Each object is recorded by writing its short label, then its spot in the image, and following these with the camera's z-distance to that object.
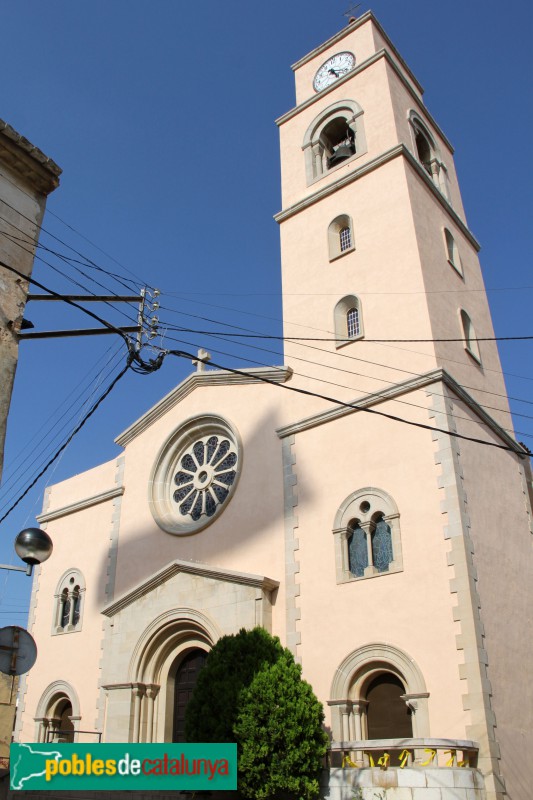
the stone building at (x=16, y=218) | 7.72
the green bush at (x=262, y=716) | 11.14
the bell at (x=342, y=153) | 19.52
